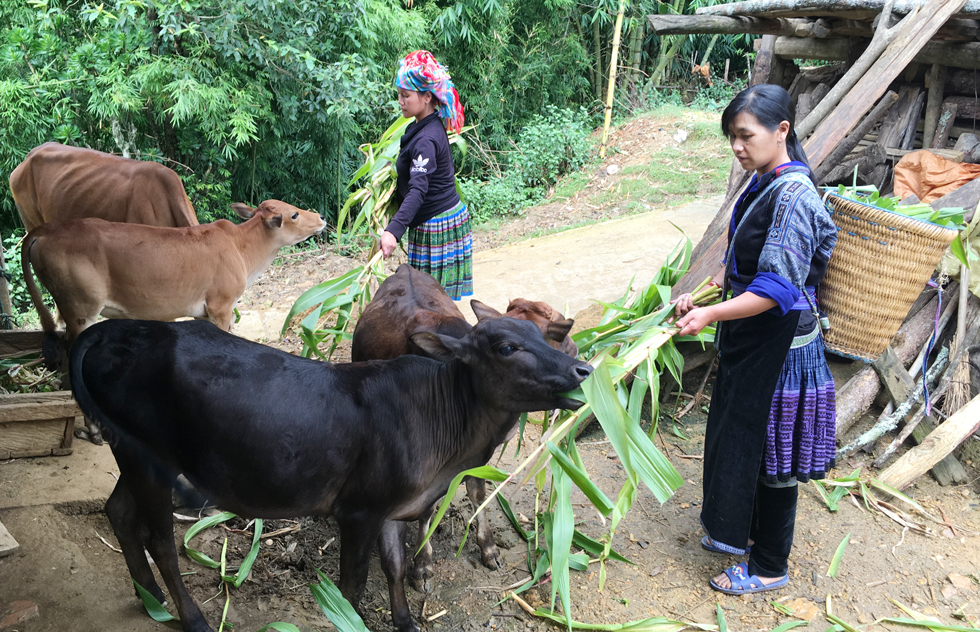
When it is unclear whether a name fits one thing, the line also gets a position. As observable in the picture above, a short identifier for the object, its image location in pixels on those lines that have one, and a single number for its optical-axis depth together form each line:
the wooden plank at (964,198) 4.56
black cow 2.84
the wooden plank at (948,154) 5.49
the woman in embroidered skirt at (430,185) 4.47
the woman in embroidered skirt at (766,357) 2.88
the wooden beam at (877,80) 4.71
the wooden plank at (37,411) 3.87
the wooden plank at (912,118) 6.10
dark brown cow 3.66
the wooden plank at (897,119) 6.15
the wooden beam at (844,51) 5.52
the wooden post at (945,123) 5.84
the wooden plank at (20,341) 5.02
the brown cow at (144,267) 4.60
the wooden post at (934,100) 5.90
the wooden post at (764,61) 6.73
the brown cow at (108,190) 5.77
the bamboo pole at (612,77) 12.95
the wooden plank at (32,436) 3.96
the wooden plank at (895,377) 4.62
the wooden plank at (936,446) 4.28
